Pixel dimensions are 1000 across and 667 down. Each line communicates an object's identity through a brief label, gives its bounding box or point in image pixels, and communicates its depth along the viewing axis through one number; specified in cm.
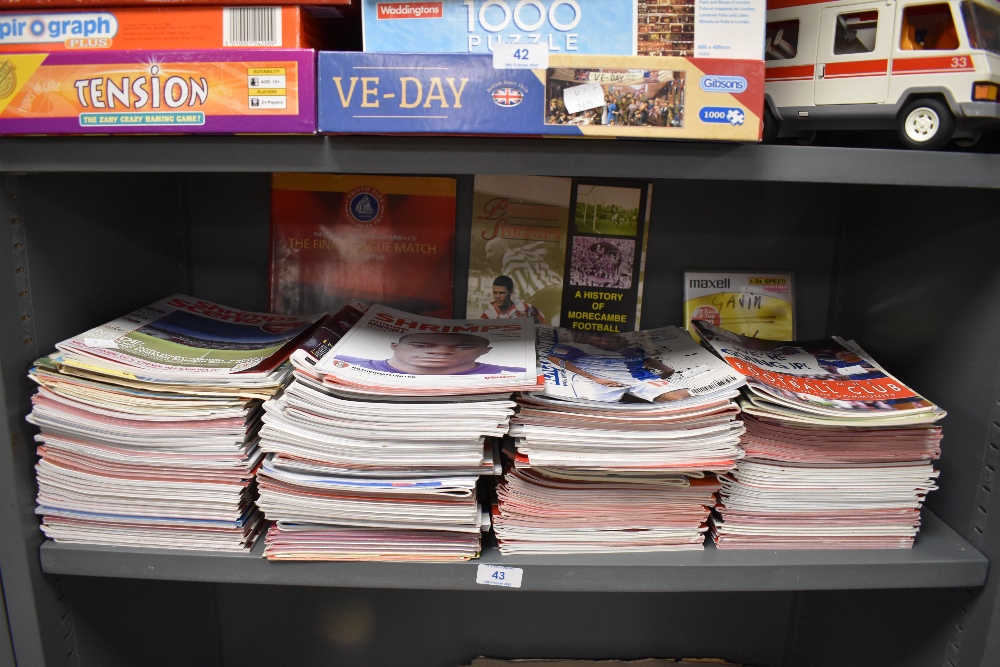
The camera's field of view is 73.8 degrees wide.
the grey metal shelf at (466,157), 74
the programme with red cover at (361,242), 113
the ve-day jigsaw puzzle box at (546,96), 70
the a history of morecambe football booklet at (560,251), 112
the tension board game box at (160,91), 71
